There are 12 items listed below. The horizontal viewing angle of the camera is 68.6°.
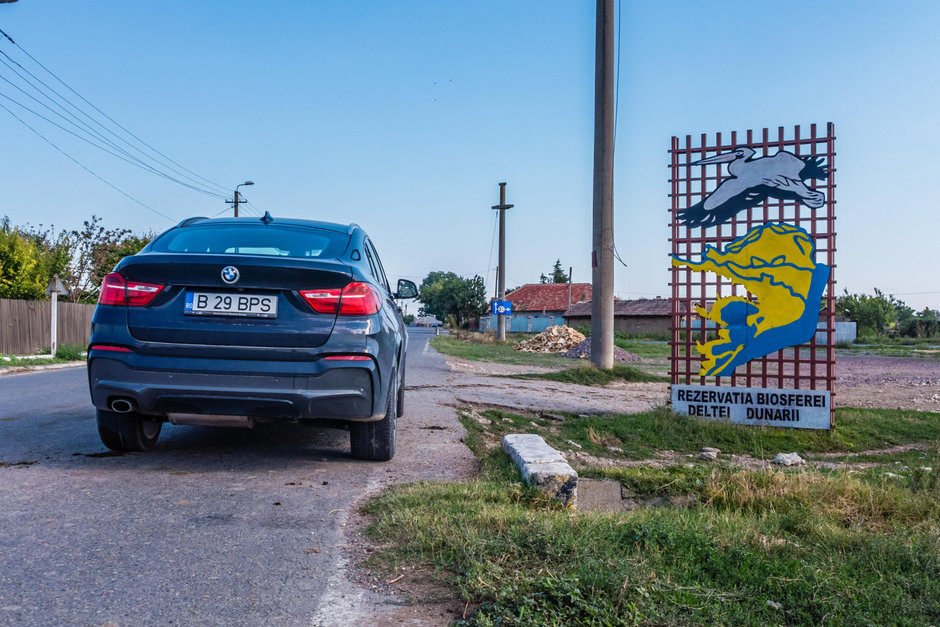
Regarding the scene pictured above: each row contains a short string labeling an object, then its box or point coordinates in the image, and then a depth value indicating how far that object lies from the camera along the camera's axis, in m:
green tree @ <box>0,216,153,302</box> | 23.47
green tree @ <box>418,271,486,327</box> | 76.12
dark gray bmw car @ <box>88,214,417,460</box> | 4.23
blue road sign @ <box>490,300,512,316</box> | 40.06
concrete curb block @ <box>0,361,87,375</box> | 15.30
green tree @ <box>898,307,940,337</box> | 59.03
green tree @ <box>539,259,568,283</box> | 125.88
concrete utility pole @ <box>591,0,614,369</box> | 13.96
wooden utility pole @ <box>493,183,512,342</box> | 40.78
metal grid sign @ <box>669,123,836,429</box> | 8.05
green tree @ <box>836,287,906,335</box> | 67.44
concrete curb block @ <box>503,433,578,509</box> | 4.01
